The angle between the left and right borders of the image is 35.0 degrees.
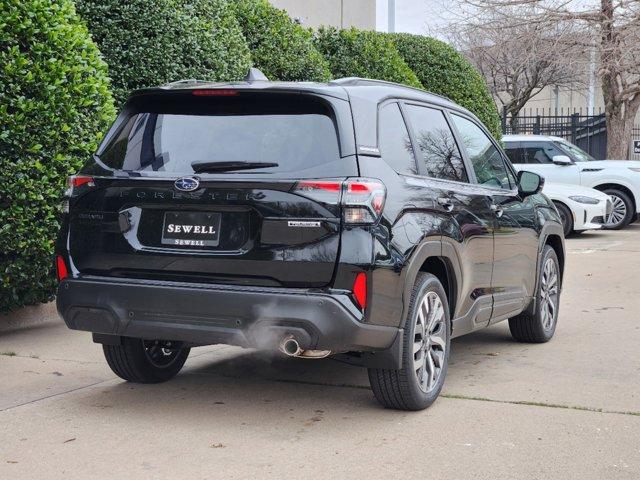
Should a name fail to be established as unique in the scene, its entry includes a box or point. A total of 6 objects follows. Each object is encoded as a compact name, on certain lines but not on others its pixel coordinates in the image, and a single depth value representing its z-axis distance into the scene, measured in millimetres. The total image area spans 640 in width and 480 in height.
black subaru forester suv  4977
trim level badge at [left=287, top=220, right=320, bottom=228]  4973
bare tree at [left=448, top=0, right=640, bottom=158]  25031
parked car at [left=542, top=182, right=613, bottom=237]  17359
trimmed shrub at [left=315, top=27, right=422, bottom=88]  15039
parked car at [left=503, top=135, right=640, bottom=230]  19234
